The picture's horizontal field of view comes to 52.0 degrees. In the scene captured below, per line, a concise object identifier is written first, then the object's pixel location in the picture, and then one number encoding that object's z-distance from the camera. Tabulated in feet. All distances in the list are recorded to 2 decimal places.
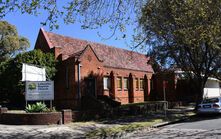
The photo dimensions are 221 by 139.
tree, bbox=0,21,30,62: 100.67
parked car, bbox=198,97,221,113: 53.80
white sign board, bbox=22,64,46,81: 47.00
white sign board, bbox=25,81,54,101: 46.11
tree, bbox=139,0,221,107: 34.48
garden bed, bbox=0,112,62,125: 41.26
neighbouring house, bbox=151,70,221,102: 97.70
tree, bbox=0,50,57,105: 61.21
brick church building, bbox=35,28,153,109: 64.11
